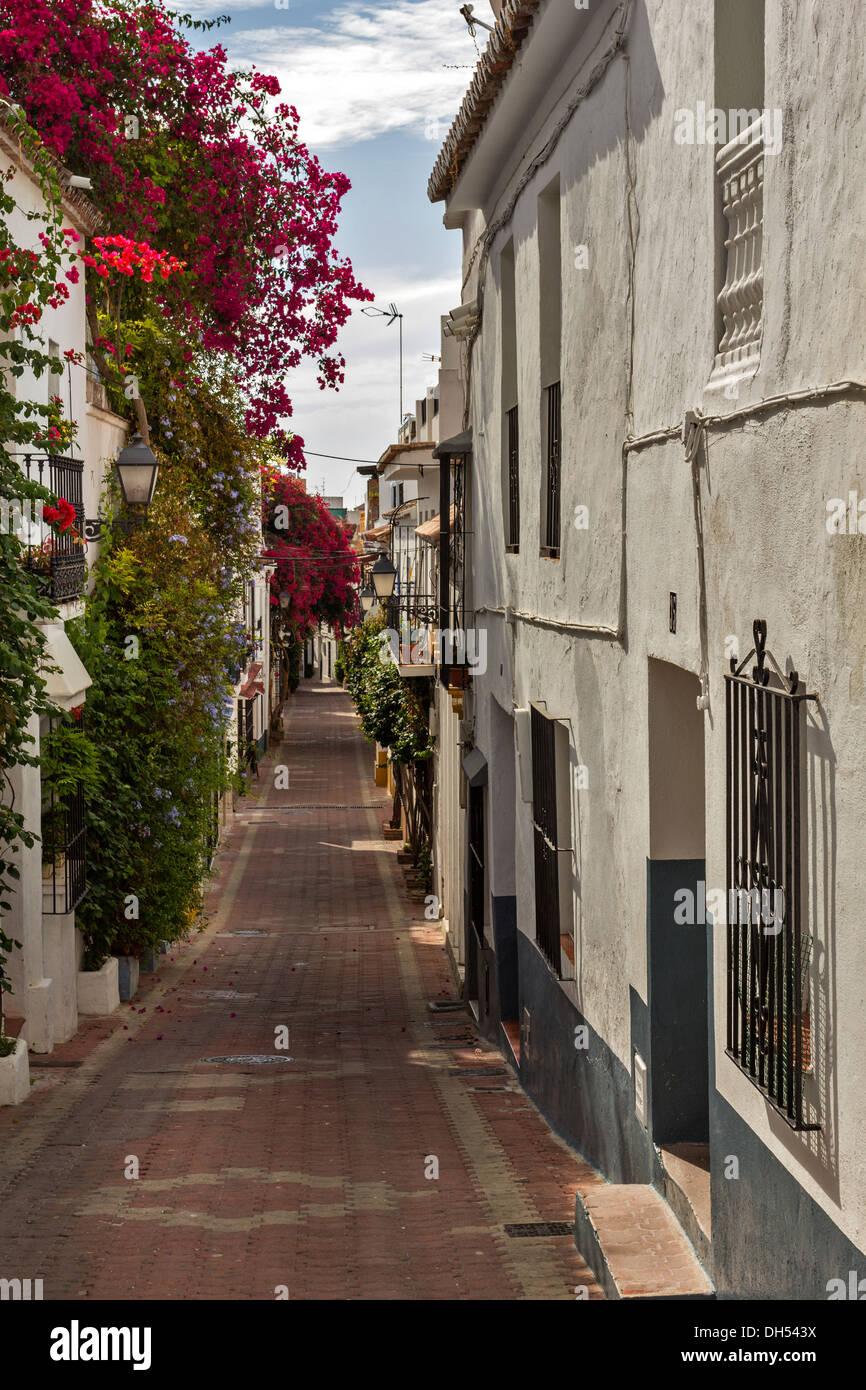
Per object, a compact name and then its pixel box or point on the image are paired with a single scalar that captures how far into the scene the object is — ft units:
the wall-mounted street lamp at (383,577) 74.59
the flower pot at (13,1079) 34.71
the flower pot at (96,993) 48.49
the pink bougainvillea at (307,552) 164.35
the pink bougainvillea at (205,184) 51.98
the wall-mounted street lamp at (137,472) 44.88
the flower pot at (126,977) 51.08
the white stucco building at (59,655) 39.22
